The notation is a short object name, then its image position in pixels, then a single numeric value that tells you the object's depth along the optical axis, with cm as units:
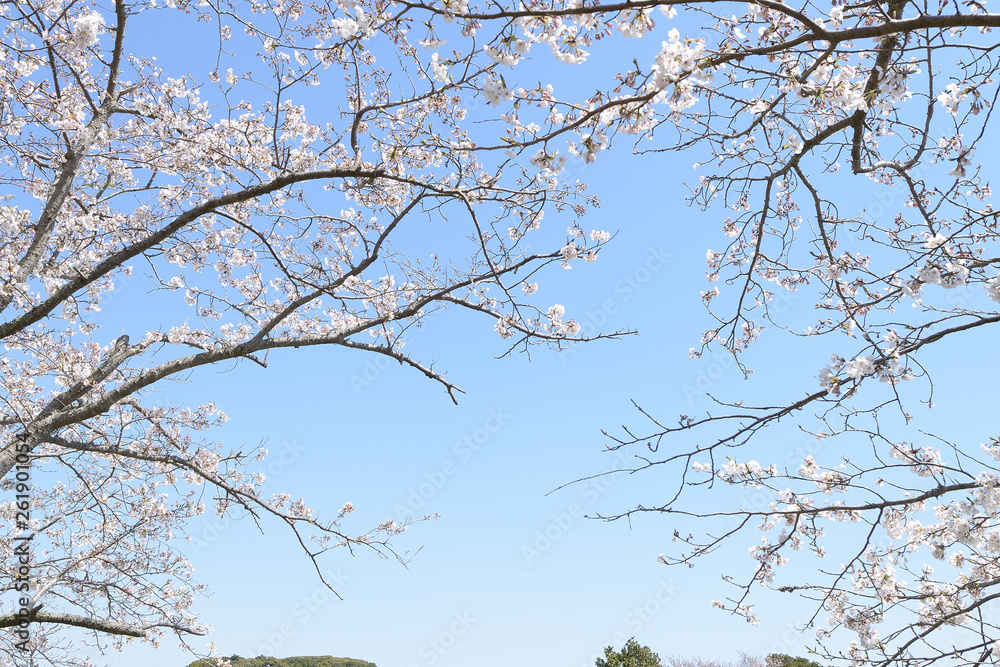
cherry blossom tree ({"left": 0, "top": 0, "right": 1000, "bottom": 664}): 283
